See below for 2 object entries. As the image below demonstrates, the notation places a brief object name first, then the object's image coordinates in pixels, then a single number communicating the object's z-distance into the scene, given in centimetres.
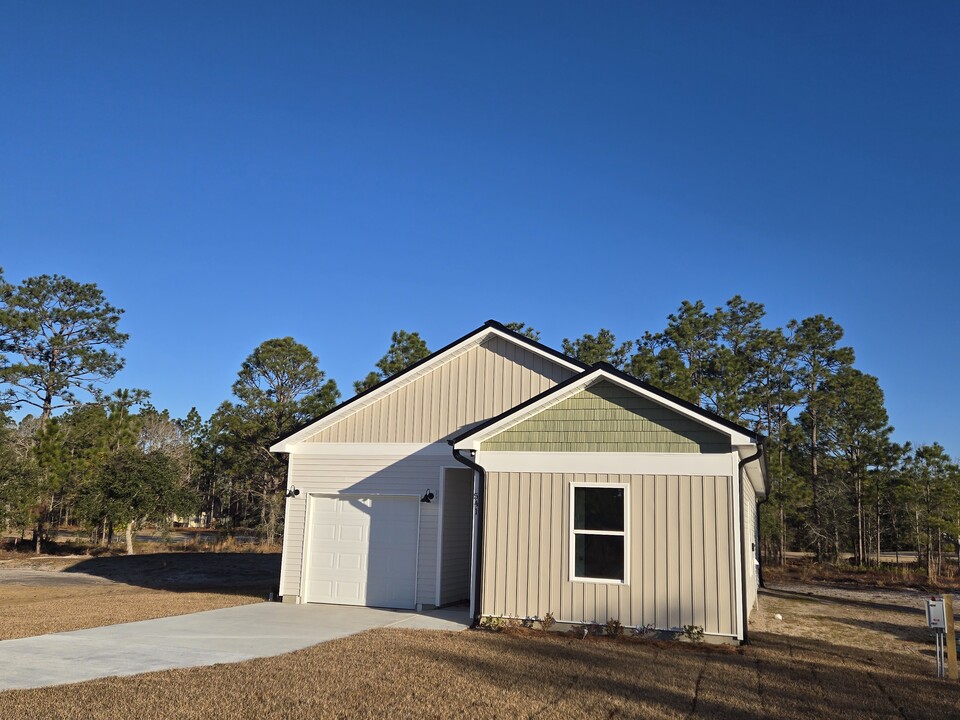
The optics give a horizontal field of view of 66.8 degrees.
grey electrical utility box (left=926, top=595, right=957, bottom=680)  841
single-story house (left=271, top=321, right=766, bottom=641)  1102
